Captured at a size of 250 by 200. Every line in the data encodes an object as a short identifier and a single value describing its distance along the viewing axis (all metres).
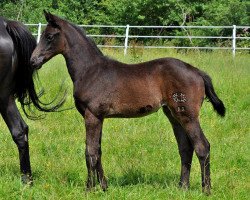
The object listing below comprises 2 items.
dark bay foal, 7.77
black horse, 8.64
